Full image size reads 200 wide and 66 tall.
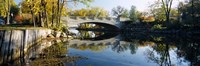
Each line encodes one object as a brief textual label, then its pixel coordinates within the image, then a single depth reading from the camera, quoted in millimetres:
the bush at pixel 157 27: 23589
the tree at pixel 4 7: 18534
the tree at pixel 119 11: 46018
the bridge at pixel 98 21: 28792
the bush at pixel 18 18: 27619
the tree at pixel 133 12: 34326
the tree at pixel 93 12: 41450
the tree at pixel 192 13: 20047
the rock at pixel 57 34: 13538
